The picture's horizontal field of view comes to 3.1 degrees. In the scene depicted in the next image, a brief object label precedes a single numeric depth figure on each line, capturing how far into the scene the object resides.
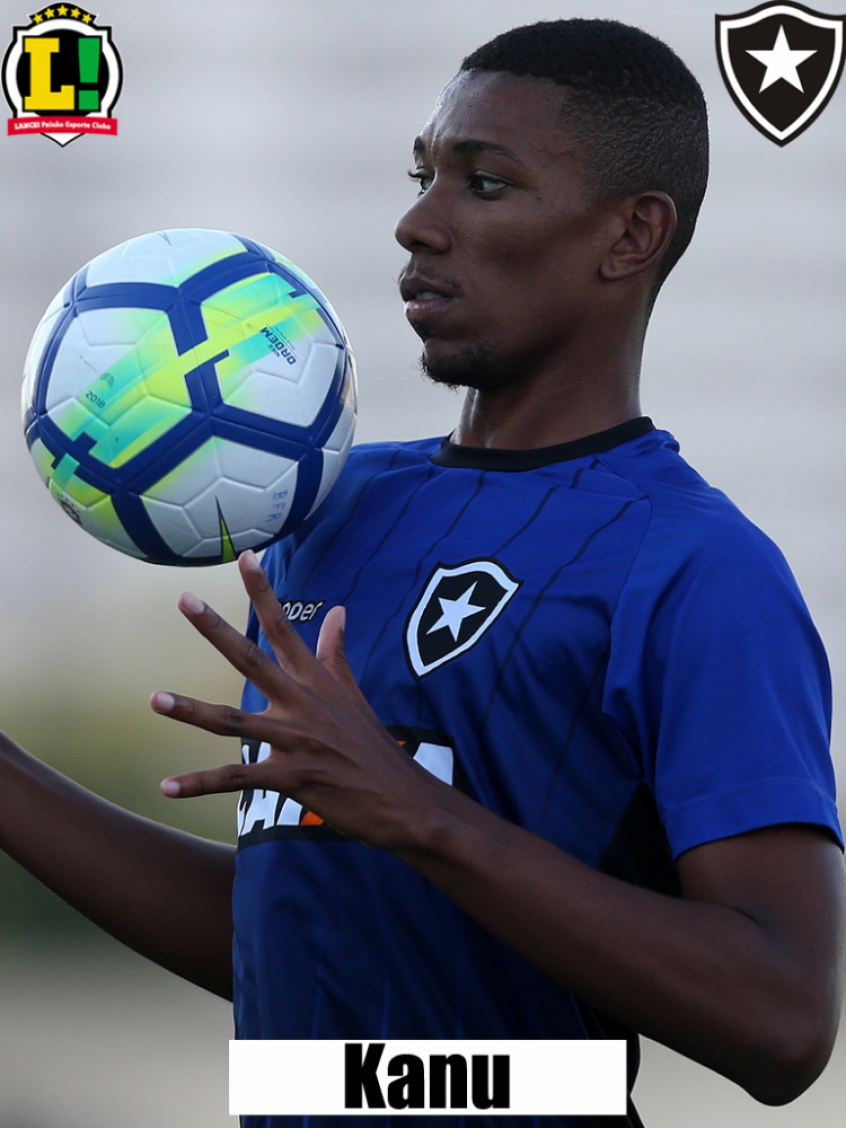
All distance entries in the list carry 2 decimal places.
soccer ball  9.36
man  9.17
